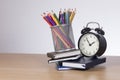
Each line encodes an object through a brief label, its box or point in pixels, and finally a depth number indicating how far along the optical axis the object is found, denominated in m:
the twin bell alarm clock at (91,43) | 1.11
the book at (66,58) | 1.10
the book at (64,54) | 1.10
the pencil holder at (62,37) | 1.12
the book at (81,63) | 1.07
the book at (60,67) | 1.09
